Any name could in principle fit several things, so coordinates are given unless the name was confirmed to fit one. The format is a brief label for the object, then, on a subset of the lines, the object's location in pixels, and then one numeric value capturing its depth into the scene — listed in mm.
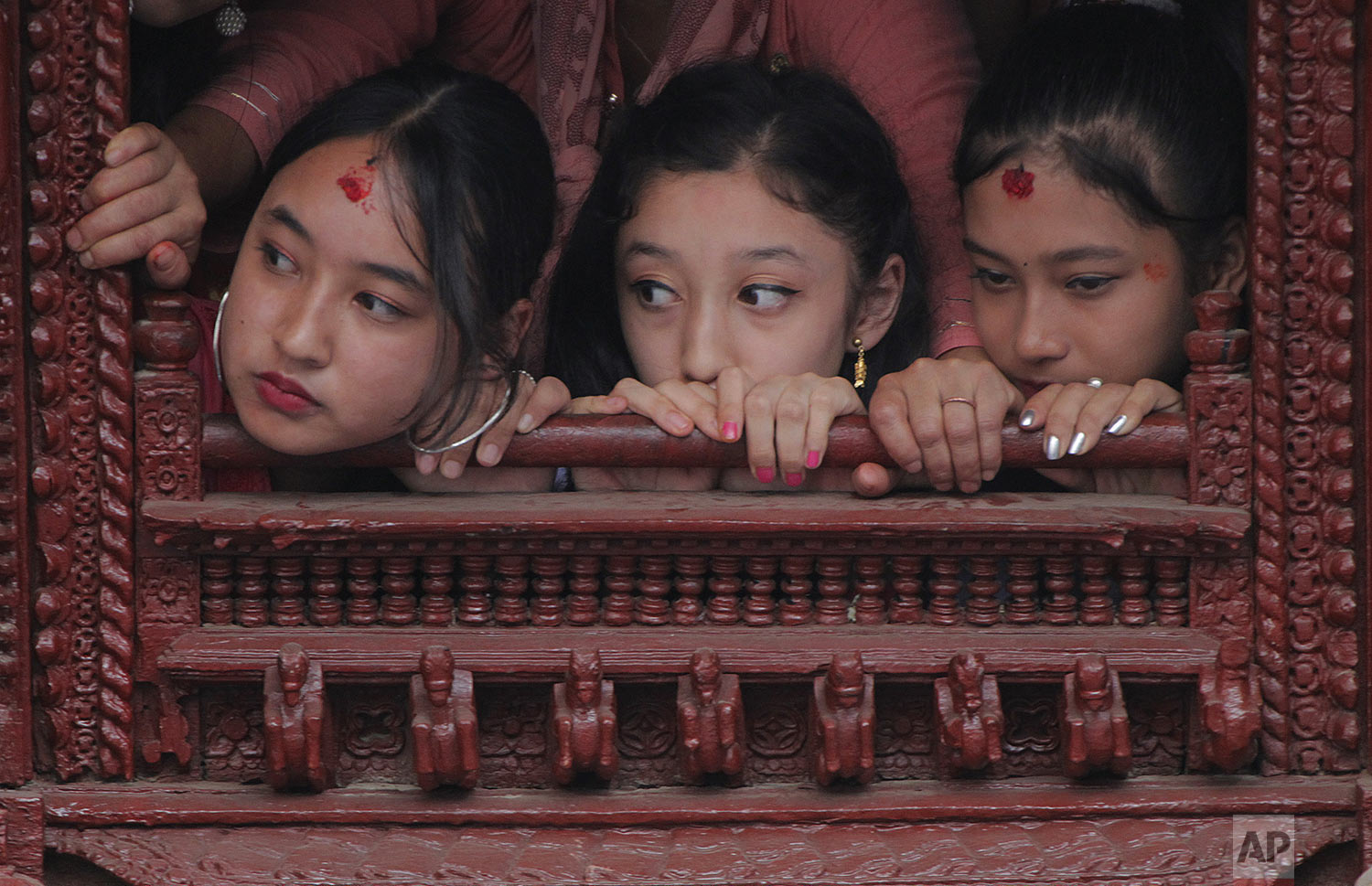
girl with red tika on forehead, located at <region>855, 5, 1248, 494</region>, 4538
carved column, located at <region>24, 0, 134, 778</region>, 4435
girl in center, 4541
